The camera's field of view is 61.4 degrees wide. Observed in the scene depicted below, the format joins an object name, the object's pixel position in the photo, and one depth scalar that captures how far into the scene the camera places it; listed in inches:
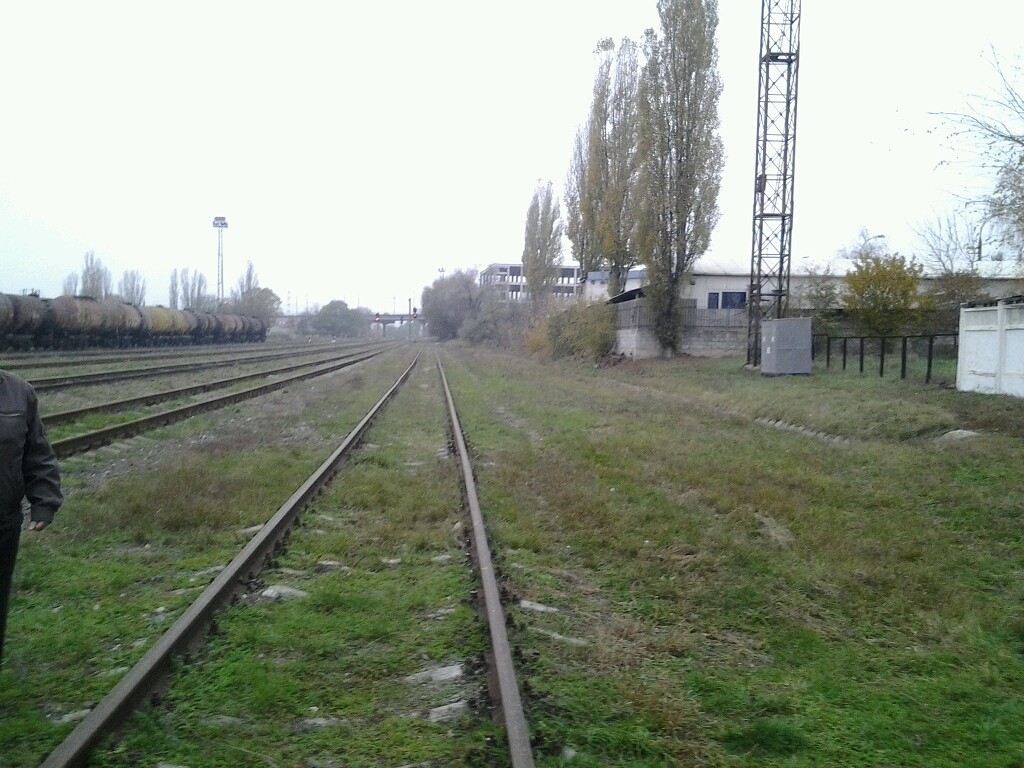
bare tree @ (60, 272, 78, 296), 3903.8
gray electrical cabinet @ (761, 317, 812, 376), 991.0
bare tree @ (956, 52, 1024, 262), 575.5
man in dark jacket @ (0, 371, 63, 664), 144.5
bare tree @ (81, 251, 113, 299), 3818.9
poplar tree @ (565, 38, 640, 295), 1569.9
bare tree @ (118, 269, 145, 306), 4495.6
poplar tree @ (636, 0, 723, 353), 1321.4
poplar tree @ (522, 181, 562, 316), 2359.7
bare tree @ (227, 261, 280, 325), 4282.0
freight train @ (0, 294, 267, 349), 1382.9
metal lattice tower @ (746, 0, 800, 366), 1083.9
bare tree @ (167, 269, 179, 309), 4822.8
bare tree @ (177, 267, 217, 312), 4815.5
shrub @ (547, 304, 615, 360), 1608.0
